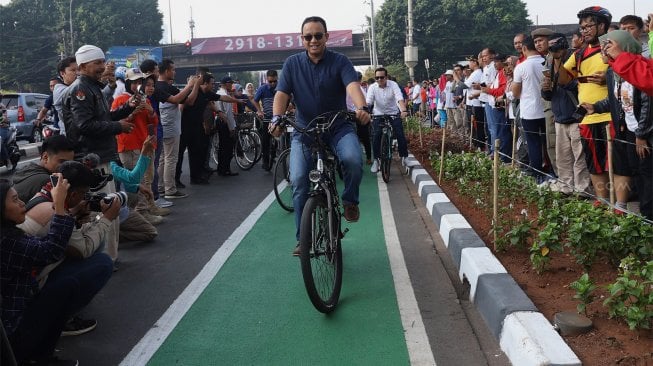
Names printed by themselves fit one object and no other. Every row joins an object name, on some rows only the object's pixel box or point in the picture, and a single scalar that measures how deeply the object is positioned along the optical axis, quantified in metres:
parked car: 19.44
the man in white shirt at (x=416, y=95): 25.72
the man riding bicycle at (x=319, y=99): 4.70
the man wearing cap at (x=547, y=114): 7.69
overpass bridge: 62.56
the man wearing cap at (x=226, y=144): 11.02
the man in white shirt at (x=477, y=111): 11.92
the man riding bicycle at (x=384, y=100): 10.04
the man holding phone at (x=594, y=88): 5.91
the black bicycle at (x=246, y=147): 11.77
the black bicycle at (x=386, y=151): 9.50
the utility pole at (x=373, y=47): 44.00
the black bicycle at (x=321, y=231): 3.91
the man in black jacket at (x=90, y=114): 5.36
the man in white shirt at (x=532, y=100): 7.83
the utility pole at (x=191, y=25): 81.69
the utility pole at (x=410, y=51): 29.75
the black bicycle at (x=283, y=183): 7.65
